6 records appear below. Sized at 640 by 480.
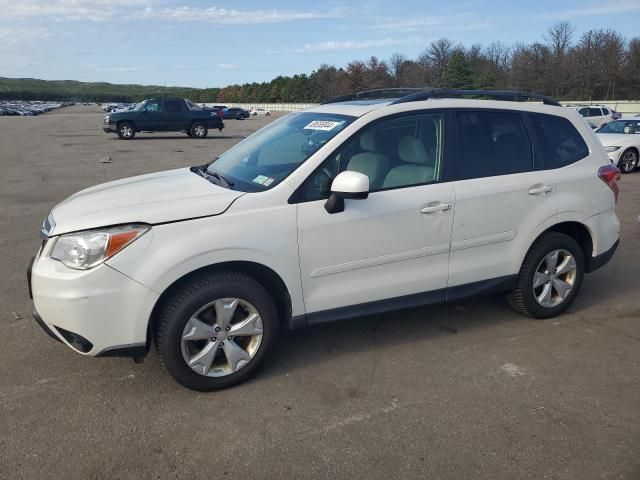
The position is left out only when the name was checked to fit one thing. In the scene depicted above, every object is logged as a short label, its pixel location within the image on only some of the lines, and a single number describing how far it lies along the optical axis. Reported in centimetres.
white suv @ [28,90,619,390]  315
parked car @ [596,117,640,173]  1412
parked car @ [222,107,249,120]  6125
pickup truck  2459
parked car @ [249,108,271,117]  7696
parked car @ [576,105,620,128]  2769
